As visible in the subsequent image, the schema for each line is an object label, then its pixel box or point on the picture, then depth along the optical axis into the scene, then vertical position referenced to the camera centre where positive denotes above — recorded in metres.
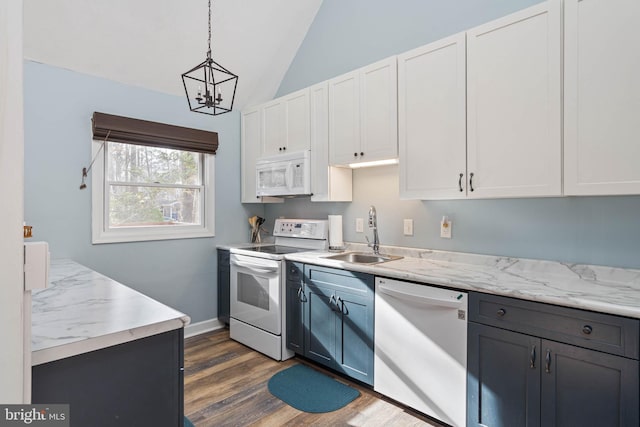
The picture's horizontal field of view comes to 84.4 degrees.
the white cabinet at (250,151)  3.60 +0.67
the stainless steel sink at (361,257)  2.81 -0.35
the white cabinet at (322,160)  2.96 +0.46
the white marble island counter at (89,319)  1.05 -0.37
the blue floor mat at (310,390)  2.24 -1.20
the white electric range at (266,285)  2.86 -0.61
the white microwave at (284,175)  3.08 +0.37
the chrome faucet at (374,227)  2.84 -0.10
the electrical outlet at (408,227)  2.76 -0.10
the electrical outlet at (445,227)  2.54 -0.09
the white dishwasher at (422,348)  1.88 -0.77
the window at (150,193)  2.95 +0.19
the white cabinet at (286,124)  3.12 +0.84
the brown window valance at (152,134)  2.83 +0.71
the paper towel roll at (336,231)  3.15 -0.15
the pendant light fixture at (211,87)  3.31 +1.23
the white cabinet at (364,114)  2.51 +0.76
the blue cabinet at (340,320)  2.32 -0.75
